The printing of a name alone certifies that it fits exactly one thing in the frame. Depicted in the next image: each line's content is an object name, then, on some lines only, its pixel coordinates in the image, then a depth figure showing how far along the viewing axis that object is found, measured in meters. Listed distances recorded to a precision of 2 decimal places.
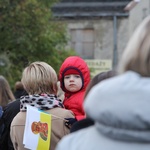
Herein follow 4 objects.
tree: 23.07
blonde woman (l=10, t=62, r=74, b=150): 5.97
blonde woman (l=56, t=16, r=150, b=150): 2.72
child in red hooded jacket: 6.43
